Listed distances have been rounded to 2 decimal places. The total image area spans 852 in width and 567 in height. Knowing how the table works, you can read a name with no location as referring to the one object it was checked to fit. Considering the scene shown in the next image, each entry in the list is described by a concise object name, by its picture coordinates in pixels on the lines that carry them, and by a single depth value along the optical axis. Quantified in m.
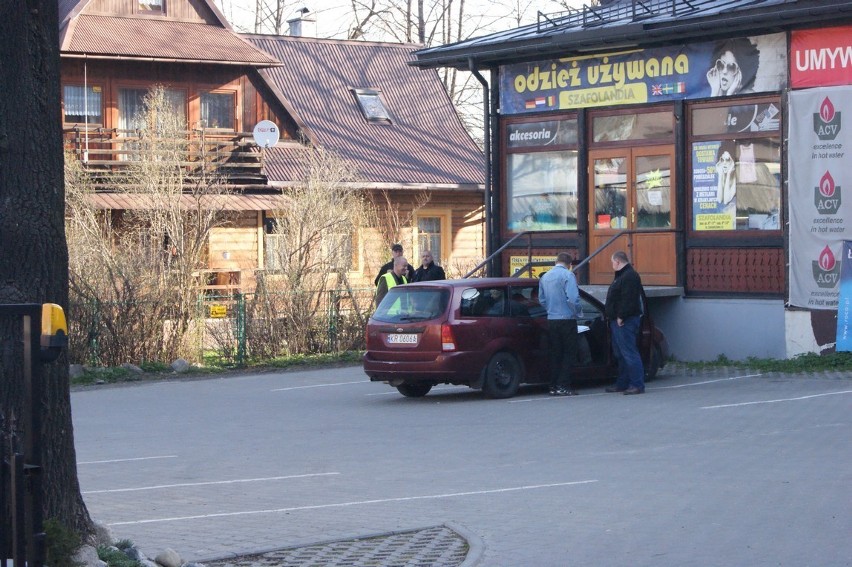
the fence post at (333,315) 23.08
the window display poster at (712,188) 20.56
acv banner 18.92
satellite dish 31.95
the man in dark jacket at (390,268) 21.03
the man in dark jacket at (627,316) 16.33
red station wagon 15.95
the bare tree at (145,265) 20.83
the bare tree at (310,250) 22.61
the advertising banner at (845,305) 18.42
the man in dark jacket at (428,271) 20.80
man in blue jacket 16.34
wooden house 30.61
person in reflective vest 20.50
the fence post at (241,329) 21.91
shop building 19.16
